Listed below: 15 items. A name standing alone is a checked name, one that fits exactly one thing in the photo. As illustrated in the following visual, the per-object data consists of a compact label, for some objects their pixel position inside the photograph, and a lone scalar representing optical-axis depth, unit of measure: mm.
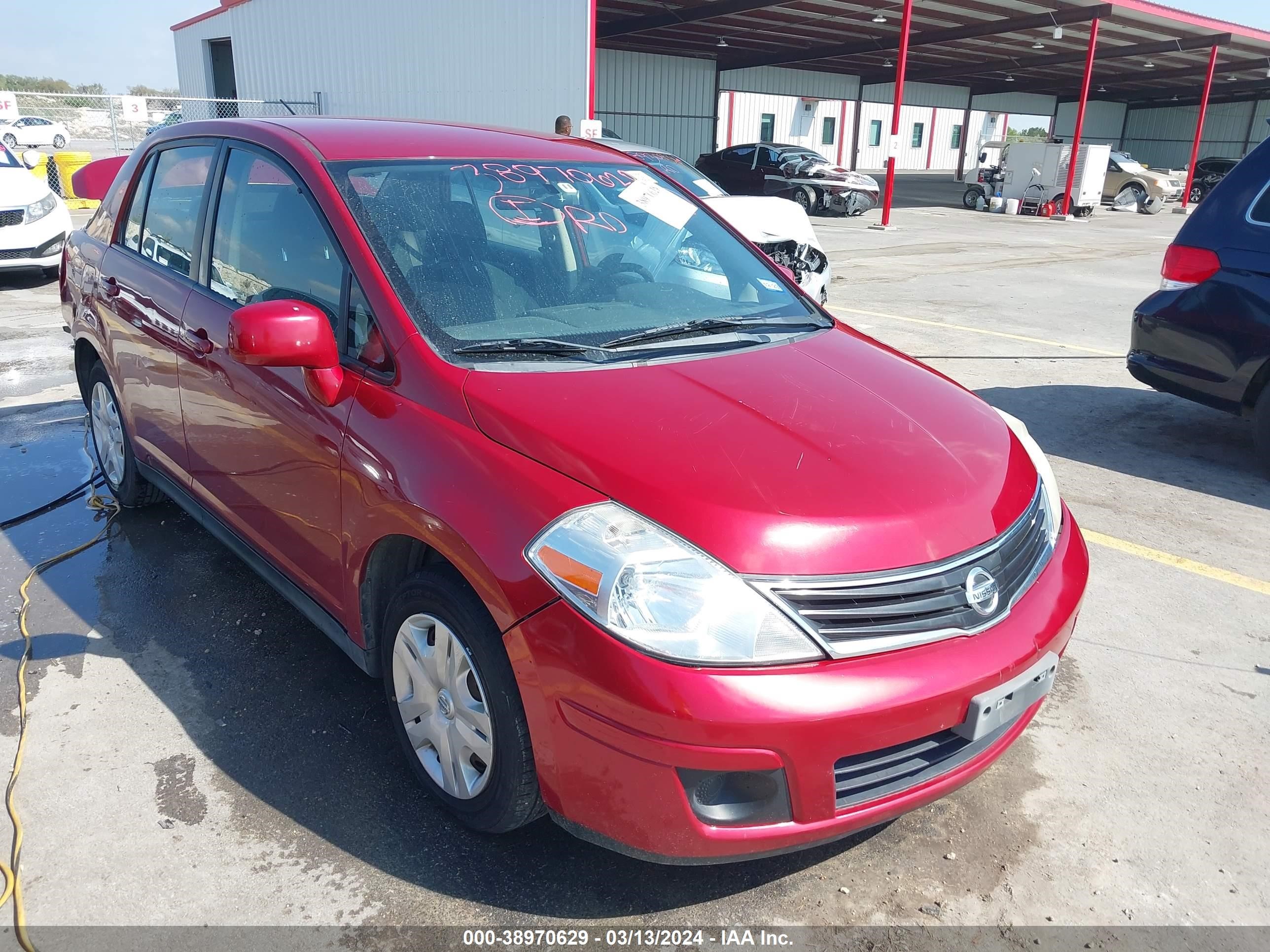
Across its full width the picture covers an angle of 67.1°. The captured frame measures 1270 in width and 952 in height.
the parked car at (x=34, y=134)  33500
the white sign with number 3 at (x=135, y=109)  20392
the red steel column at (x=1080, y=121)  23281
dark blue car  4957
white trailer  23875
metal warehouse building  19797
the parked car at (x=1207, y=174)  33594
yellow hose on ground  2170
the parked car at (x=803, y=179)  22250
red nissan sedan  1956
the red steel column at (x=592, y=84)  17234
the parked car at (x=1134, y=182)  27125
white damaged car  7695
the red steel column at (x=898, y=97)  18891
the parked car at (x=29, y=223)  9914
